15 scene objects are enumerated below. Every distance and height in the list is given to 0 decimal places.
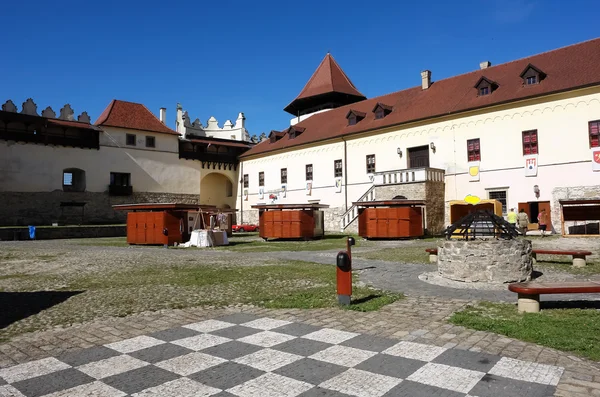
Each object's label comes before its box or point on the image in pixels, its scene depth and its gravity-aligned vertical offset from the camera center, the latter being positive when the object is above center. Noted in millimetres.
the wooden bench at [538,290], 6113 -1173
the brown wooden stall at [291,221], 25828 -449
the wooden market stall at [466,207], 25219 +242
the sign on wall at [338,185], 36531 +2416
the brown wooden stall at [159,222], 22969 -350
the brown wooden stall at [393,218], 25047 -400
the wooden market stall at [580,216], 22453 -418
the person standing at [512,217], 24234 -416
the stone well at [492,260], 8859 -1070
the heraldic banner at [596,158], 23281 +2746
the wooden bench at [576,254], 11516 -1247
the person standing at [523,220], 23734 -590
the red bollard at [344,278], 6915 -1094
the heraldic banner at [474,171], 28172 +2638
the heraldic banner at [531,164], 25594 +2768
